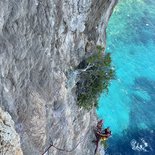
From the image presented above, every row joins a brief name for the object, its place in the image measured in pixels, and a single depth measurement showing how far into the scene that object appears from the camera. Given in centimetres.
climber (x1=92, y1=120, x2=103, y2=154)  1197
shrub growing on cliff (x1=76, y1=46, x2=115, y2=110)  946
